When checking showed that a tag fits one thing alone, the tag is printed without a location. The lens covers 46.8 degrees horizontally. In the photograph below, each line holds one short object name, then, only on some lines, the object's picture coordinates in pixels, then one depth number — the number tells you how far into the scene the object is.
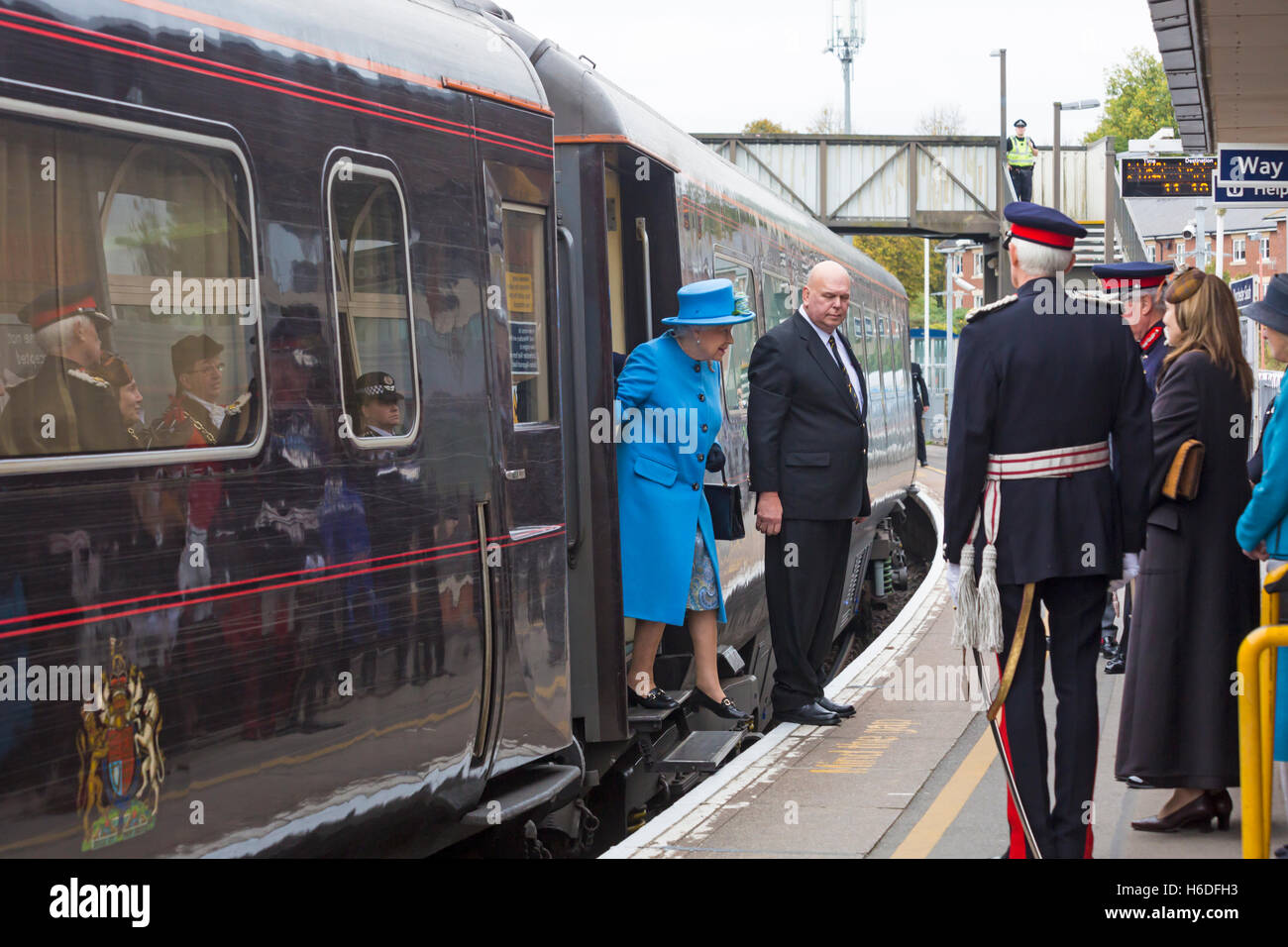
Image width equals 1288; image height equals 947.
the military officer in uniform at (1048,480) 4.71
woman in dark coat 5.36
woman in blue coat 6.62
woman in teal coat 4.80
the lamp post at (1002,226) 34.88
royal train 3.46
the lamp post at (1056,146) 32.91
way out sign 11.05
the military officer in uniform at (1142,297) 6.97
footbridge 35.31
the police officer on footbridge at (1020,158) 30.48
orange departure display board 18.55
